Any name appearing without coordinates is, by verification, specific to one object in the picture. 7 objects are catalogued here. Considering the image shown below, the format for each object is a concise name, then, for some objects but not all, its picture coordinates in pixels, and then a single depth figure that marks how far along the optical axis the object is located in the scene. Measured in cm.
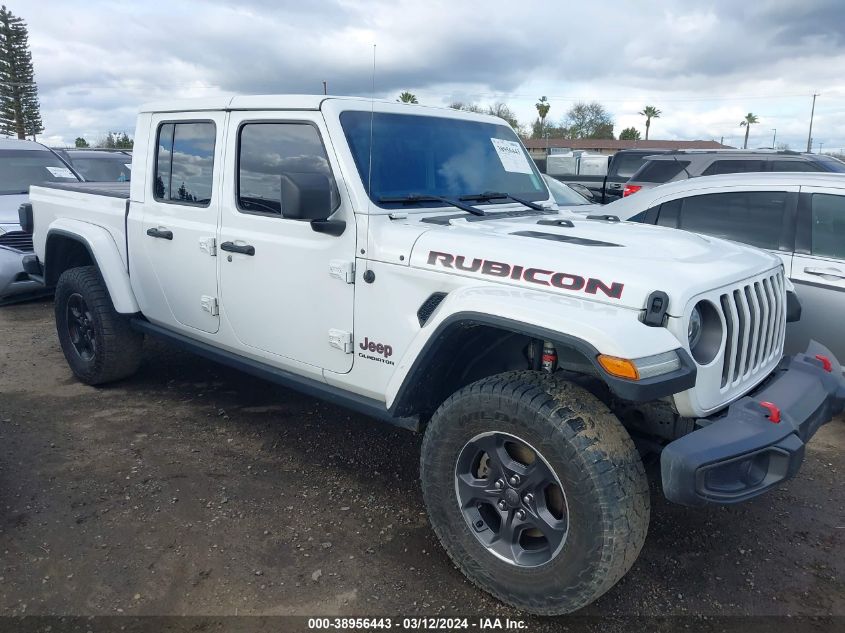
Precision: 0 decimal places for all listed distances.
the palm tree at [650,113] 7731
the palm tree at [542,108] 7081
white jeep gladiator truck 243
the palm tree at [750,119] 7476
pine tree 4725
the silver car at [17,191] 739
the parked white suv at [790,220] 417
